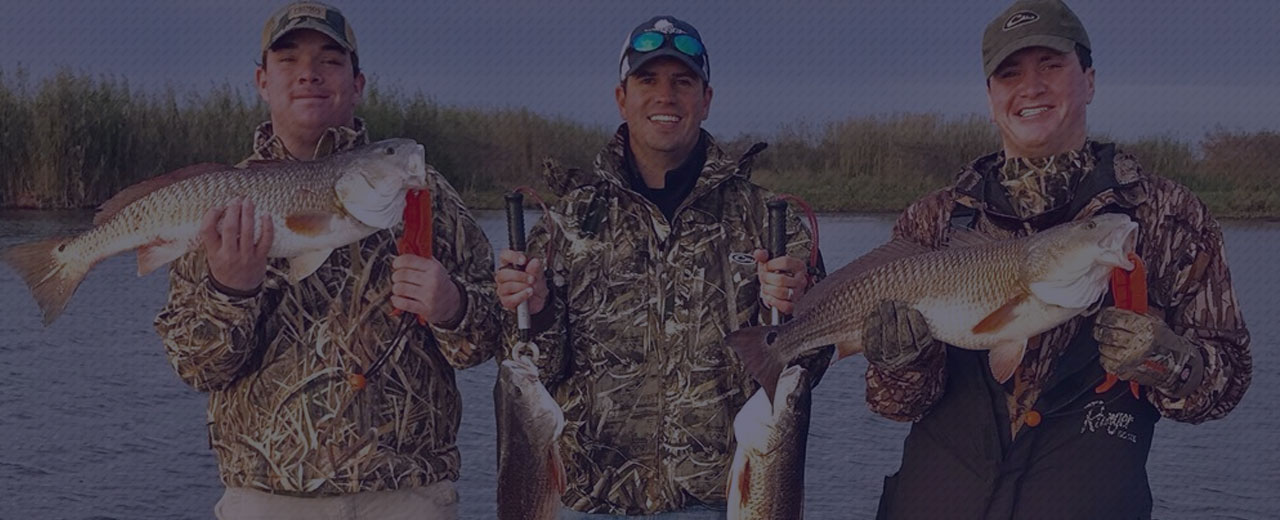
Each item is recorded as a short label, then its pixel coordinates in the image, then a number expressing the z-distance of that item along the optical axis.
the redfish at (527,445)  4.04
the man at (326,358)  4.27
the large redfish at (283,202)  4.04
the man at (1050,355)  3.87
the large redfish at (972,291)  3.70
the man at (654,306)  4.32
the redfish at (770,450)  3.97
